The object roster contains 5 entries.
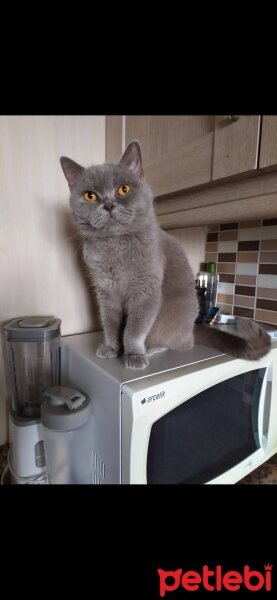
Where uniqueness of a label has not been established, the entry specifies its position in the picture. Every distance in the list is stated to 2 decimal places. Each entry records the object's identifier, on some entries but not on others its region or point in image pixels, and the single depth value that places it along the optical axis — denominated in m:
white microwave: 0.40
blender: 0.56
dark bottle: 0.95
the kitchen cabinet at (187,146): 0.45
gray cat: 0.49
